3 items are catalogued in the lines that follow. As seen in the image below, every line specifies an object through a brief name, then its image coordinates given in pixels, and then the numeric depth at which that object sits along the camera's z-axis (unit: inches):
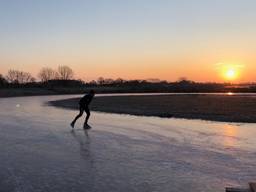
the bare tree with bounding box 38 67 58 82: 3536.1
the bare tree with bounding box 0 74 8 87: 2612.6
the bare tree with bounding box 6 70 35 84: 3412.5
